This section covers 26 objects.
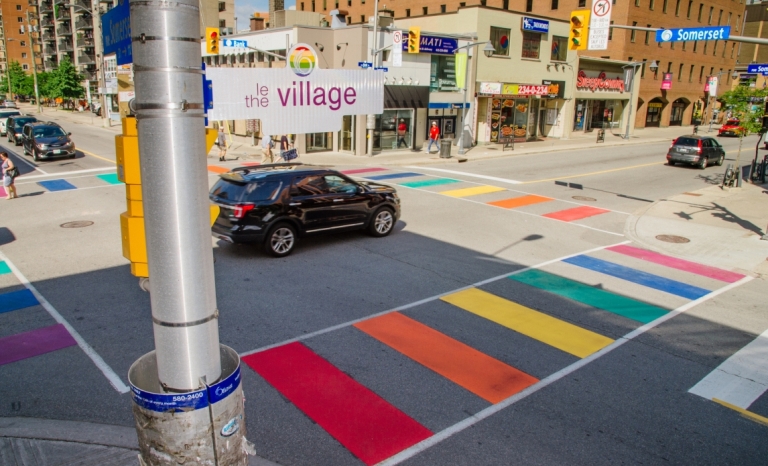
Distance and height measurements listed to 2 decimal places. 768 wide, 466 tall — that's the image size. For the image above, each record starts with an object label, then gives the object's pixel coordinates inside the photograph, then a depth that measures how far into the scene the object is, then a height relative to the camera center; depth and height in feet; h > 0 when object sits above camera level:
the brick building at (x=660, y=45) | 182.91 +23.97
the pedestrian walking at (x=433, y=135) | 107.14 -6.01
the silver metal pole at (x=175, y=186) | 9.11 -1.45
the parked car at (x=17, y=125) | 106.11 -6.09
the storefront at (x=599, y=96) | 154.71 +3.38
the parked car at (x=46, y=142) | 86.33 -7.33
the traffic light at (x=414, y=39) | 94.92 +10.70
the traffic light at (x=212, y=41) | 103.50 +10.30
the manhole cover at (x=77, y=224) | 47.70 -10.91
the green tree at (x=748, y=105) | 67.36 +0.77
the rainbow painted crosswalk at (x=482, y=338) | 20.80 -11.33
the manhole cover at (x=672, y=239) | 48.72 -11.07
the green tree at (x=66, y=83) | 238.48 +4.77
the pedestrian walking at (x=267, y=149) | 82.94 -7.30
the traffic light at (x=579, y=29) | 57.47 +7.95
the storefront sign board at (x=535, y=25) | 127.85 +18.48
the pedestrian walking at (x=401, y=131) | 108.99 -5.37
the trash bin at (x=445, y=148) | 100.17 -7.78
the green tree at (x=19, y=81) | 296.30 +6.32
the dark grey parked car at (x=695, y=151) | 96.07 -6.97
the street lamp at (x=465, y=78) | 101.88 +5.14
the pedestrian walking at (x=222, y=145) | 89.04 -7.32
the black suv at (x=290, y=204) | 38.45 -7.43
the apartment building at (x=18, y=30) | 373.20 +41.81
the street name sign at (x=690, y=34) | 49.62 +6.83
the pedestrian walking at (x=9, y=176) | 57.98 -8.37
